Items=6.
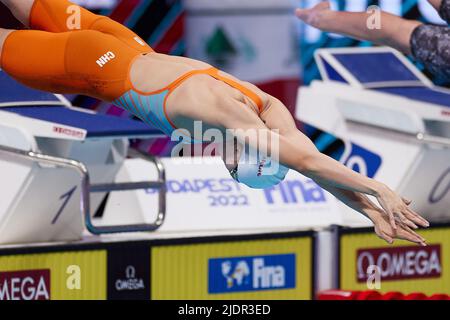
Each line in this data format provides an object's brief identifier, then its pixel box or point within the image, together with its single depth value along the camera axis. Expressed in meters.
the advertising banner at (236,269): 12.87
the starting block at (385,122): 14.41
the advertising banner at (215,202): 13.40
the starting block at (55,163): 11.90
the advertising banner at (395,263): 13.94
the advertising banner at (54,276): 12.05
